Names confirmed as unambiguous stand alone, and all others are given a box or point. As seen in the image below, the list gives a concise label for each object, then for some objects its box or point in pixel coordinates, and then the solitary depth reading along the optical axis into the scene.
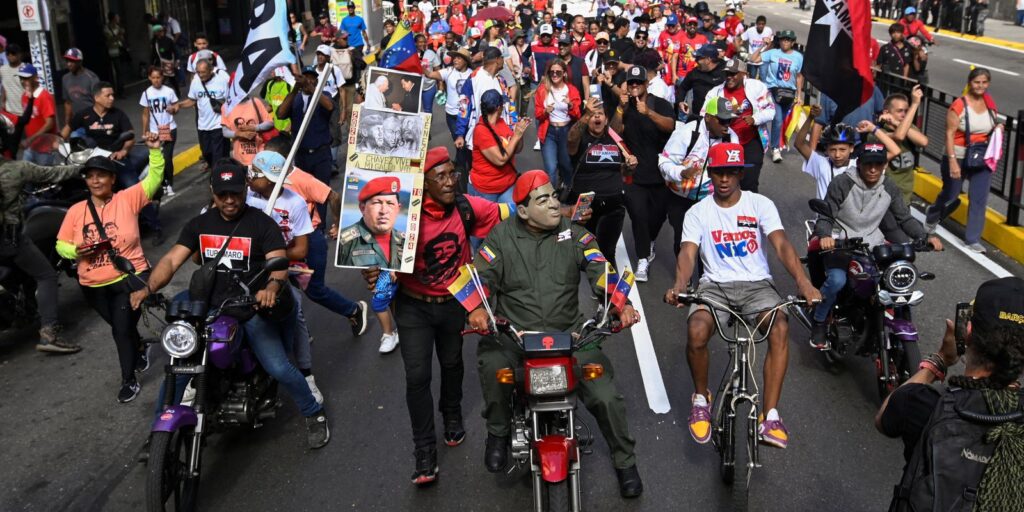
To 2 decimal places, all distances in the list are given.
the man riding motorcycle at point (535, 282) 5.35
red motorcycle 4.78
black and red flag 7.24
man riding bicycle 5.69
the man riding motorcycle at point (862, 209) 6.90
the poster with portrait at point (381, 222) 5.55
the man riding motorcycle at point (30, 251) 8.00
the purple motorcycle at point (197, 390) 5.12
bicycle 5.18
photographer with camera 3.02
